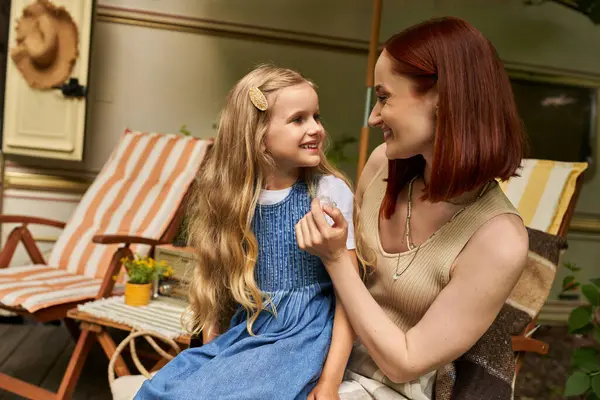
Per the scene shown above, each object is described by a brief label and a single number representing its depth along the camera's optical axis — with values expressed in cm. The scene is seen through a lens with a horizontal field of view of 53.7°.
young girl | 151
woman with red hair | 139
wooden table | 267
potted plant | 296
